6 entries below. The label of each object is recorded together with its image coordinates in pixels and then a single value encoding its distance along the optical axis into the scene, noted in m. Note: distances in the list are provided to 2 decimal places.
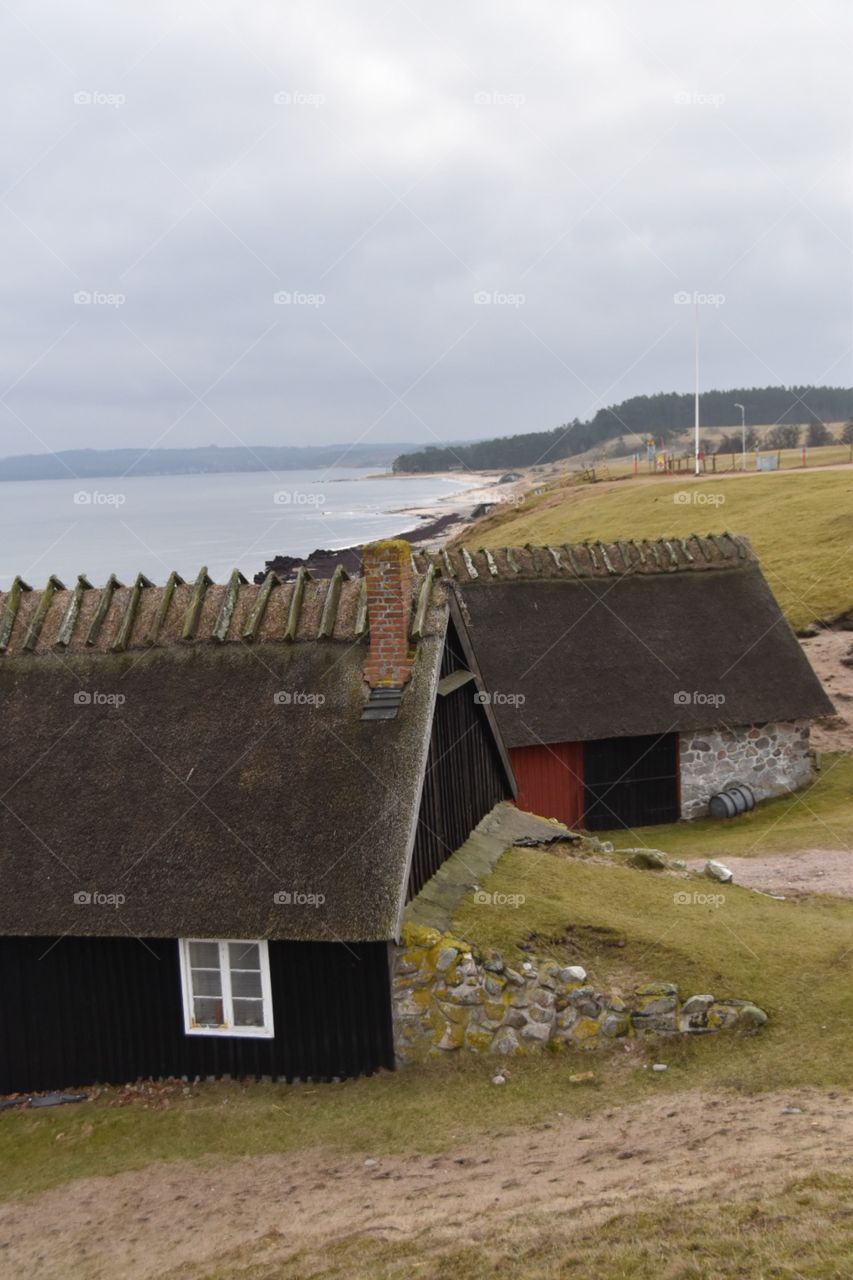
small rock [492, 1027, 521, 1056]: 13.78
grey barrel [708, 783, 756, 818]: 29.67
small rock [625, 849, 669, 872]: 20.64
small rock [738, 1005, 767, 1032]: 14.00
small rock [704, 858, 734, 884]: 20.86
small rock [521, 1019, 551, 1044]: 13.86
